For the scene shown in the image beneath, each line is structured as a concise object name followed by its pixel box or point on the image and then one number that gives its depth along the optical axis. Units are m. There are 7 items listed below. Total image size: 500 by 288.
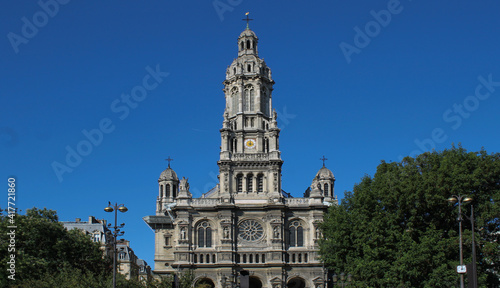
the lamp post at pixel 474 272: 31.29
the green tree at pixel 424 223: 48.94
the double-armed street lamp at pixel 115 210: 36.30
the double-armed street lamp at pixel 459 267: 34.09
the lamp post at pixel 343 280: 52.72
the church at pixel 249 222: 77.06
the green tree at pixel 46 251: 57.09
